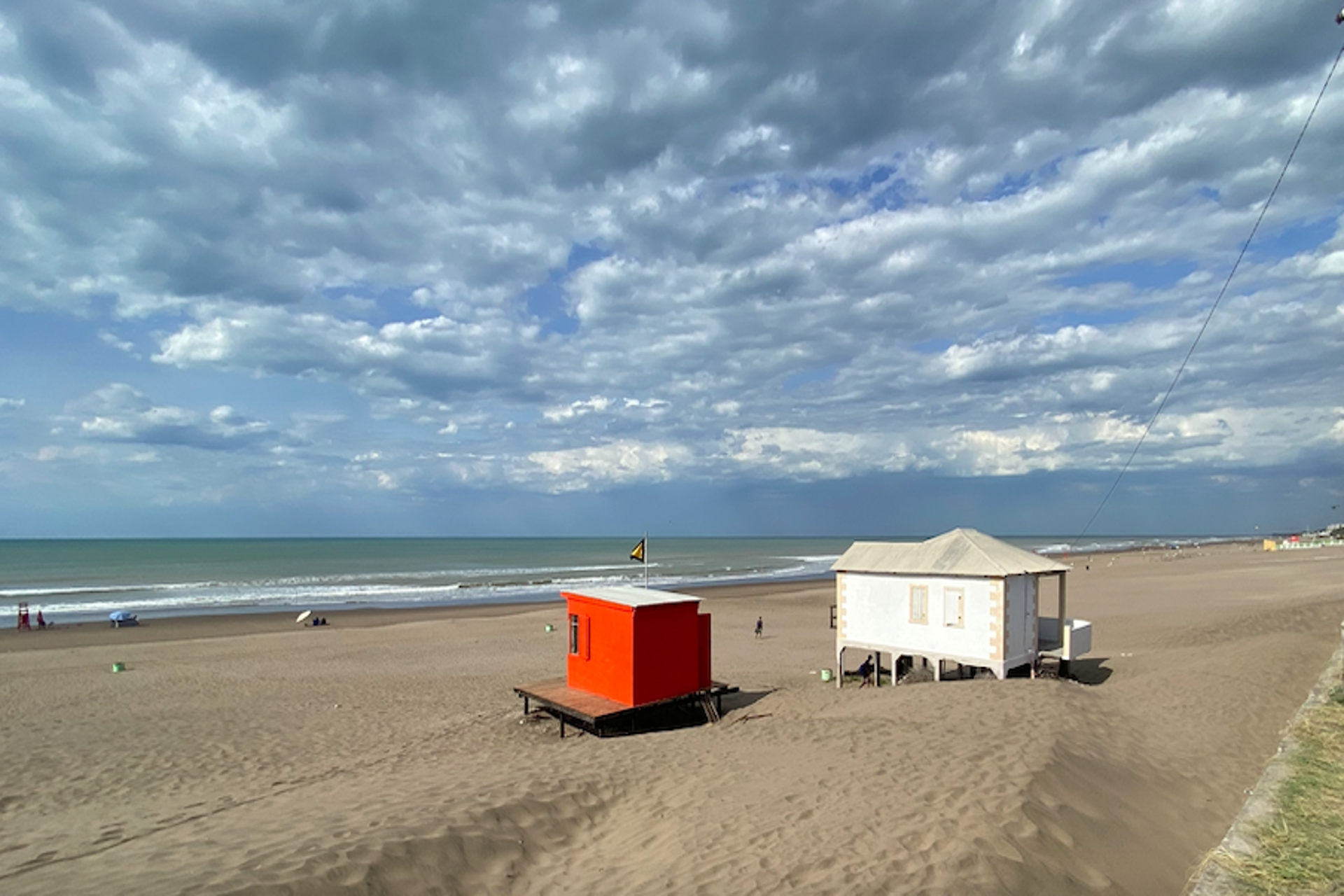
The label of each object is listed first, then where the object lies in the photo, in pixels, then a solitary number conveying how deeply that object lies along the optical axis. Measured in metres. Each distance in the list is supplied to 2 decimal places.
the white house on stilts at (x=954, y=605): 14.60
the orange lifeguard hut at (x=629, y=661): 13.95
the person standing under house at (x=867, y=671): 17.37
